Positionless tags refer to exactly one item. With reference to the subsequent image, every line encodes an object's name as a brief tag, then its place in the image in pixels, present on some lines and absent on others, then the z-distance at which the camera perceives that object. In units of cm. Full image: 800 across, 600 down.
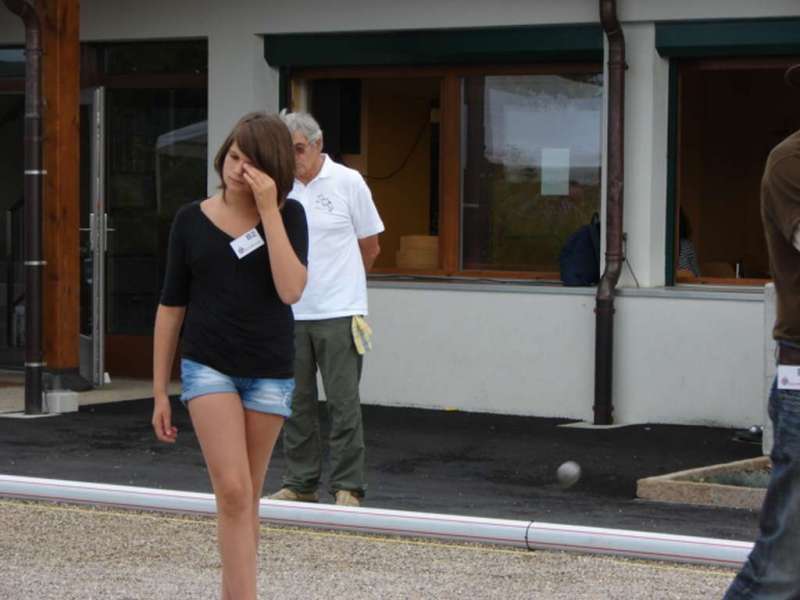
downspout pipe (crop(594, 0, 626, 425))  2045
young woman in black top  931
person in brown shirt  787
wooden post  2136
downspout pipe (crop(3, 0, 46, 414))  2064
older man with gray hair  1358
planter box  1469
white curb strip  1053
